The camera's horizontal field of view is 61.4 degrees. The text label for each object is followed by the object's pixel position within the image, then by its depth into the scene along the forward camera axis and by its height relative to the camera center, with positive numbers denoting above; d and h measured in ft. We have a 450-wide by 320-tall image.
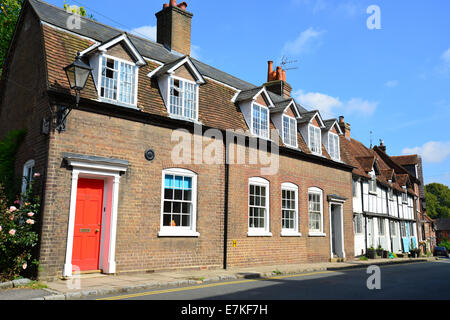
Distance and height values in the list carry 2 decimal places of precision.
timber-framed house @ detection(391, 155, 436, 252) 153.79 +21.96
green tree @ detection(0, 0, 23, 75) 65.51 +35.09
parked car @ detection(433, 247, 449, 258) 148.46 -7.58
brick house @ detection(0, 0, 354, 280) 35.04 +8.09
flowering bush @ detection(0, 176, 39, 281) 30.73 -0.96
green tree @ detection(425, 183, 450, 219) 310.86 +26.75
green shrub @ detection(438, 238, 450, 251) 203.66 -6.83
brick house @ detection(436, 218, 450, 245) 287.61 +2.26
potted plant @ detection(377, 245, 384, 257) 88.17 -4.74
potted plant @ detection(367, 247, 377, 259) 82.99 -4.71
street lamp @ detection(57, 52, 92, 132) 32.71 +13.02
